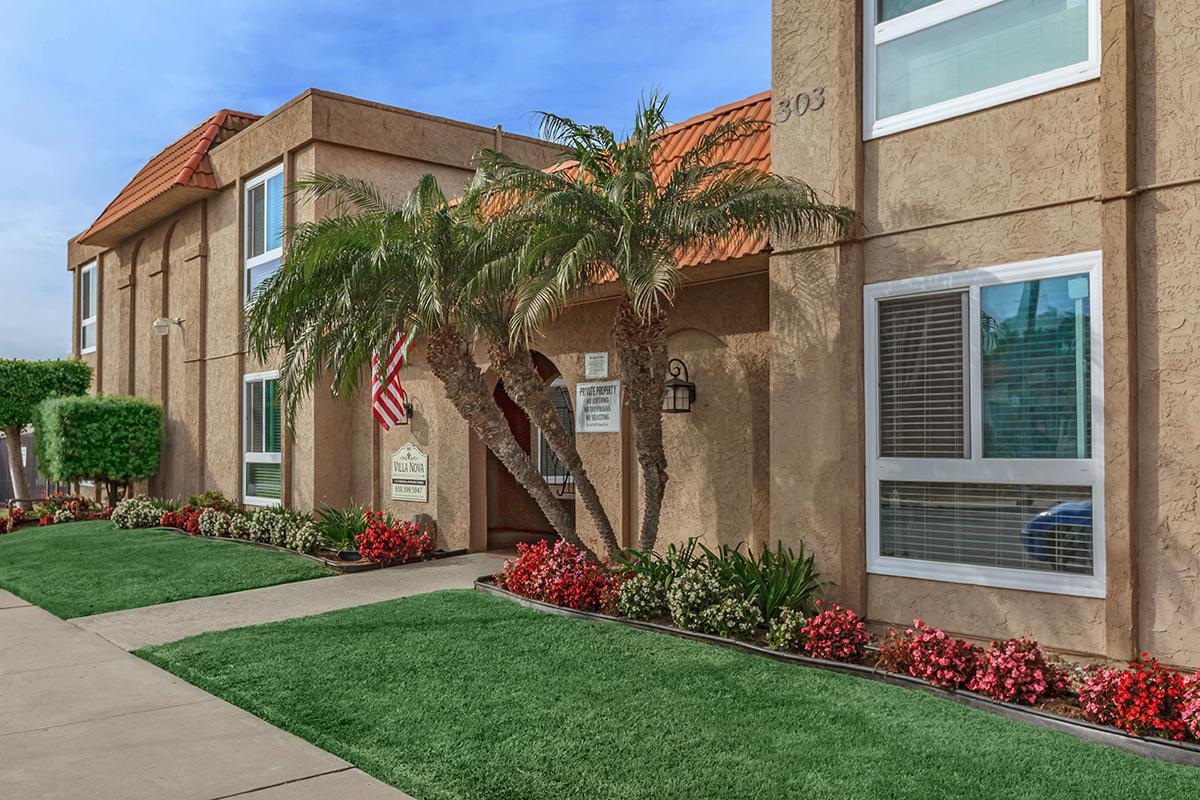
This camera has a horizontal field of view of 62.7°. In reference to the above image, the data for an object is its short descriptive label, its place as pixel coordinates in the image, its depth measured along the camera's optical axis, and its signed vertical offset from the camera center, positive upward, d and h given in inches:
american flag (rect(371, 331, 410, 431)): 516.4 +6.5
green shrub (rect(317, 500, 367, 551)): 503.2 -60.5
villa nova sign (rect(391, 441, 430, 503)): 538.0 -35.5
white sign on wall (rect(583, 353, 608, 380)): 442.6 +20.4
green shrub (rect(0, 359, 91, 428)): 818.8 +21.2
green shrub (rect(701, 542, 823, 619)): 296.7 -51.8
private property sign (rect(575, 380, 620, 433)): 437.1 +1.9
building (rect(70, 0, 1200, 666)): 242.8 +23.1
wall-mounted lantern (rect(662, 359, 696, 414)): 389.4 +6.1
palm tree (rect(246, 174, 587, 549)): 355.9 +43.1
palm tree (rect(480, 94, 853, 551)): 303.6 +60.8
